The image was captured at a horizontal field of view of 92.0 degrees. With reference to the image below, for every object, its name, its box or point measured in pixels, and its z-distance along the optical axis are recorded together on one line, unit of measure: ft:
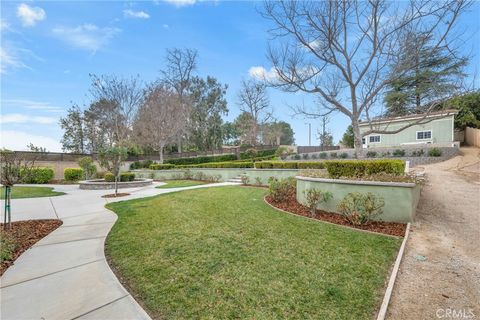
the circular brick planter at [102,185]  41.60
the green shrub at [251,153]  92.11
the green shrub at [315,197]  19.52
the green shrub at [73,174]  59.00
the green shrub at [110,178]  43.94
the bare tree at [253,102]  108.78
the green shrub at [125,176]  45.33
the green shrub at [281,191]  24.49
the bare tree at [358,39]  32.35
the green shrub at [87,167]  54.54
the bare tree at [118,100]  80.28
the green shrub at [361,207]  16.76
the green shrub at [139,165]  86.90
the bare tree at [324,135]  127.15
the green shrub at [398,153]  57.77
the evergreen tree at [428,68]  33.12
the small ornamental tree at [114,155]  33.58
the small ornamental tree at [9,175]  14.27
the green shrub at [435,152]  53.26
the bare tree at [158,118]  82.69
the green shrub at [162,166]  64.69
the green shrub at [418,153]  56.03
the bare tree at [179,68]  101.55
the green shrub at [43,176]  54.29
